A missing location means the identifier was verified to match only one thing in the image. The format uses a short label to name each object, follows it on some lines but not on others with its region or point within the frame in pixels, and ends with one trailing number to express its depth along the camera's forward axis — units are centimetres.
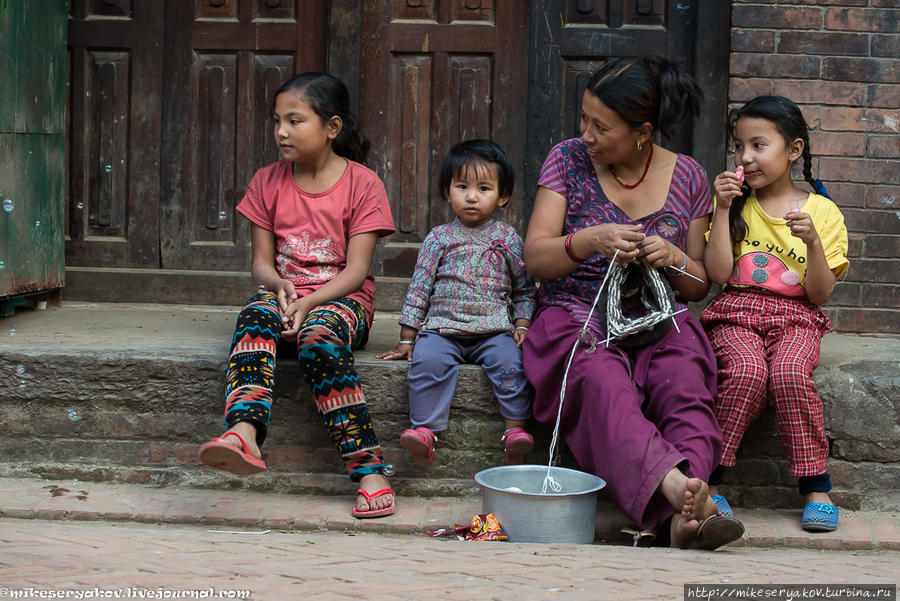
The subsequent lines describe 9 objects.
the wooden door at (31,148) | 432
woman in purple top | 310
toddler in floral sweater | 358
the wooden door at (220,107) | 496
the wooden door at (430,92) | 491
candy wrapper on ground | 319
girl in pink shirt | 341
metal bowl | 312
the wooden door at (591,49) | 482
